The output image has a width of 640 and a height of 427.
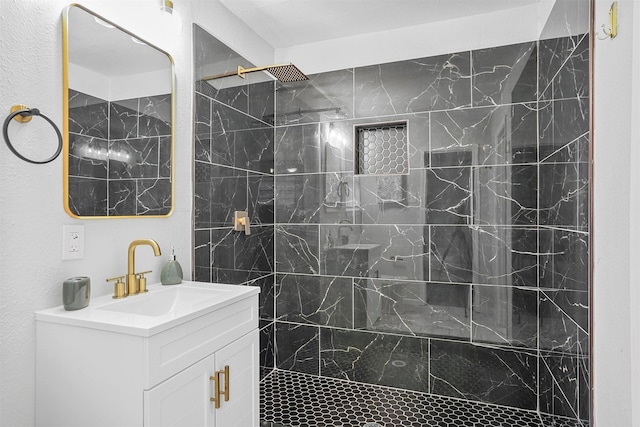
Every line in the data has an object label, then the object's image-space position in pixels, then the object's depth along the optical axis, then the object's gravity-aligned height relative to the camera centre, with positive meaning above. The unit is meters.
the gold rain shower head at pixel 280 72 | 2.30 +0.90
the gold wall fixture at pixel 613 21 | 1.21 +0.63
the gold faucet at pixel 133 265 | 1.64 -0.23
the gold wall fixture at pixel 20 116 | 1.27 +0.33
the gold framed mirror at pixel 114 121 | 1.48 +0.41
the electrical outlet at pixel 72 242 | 1.44 -0.11
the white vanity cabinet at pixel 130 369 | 1.17 -0.53
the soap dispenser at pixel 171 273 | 1.86 -0.30
